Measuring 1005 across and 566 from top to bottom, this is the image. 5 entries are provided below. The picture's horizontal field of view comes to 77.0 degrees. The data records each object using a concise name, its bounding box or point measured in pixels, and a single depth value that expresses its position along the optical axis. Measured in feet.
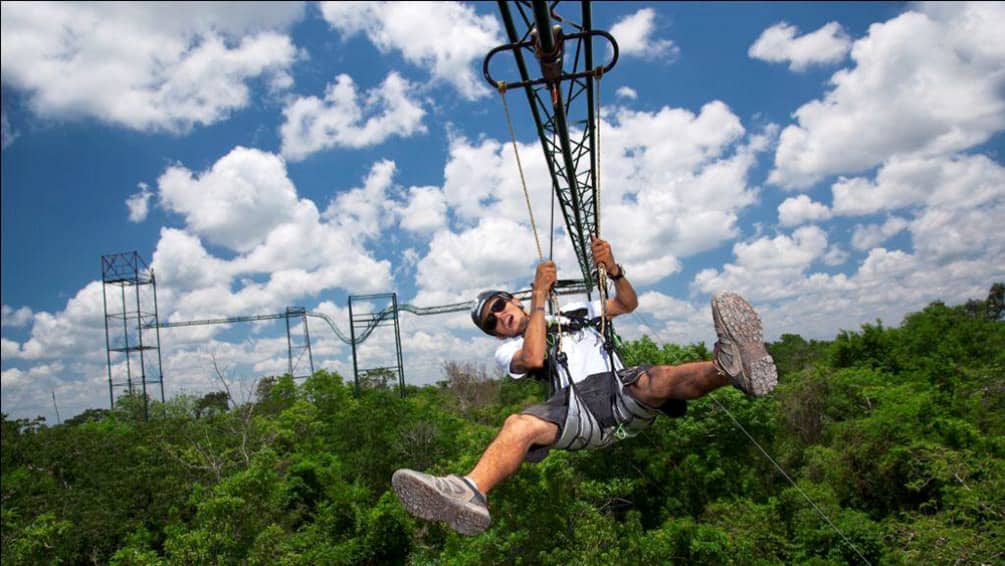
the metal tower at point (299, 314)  122.81
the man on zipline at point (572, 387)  9.04
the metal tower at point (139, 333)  100.37
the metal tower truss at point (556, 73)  14.08
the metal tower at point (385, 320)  104.58
